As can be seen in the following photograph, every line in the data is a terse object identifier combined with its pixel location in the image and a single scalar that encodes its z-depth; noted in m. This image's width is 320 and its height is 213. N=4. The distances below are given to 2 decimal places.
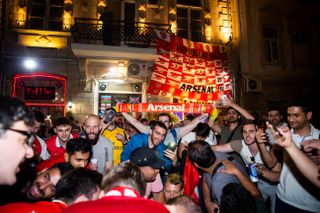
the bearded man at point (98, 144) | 3.96
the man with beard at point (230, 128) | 4.55
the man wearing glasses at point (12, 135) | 1.45
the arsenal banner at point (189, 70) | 8.83
